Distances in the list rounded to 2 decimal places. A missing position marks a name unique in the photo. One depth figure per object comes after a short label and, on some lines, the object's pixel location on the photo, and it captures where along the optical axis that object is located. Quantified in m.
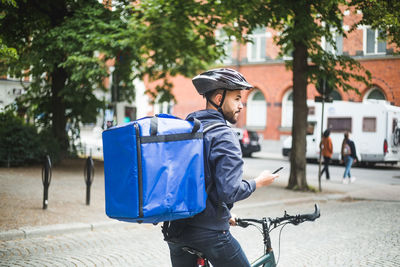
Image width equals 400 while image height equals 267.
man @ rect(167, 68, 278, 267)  2.33
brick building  32.03
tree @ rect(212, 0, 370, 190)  11.27
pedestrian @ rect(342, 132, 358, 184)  15.75
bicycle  2.83
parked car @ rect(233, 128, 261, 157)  26.92
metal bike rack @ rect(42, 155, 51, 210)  8.44
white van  15.46
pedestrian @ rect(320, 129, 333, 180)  16.42
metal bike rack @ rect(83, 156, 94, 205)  8.95
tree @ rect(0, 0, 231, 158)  13.59
